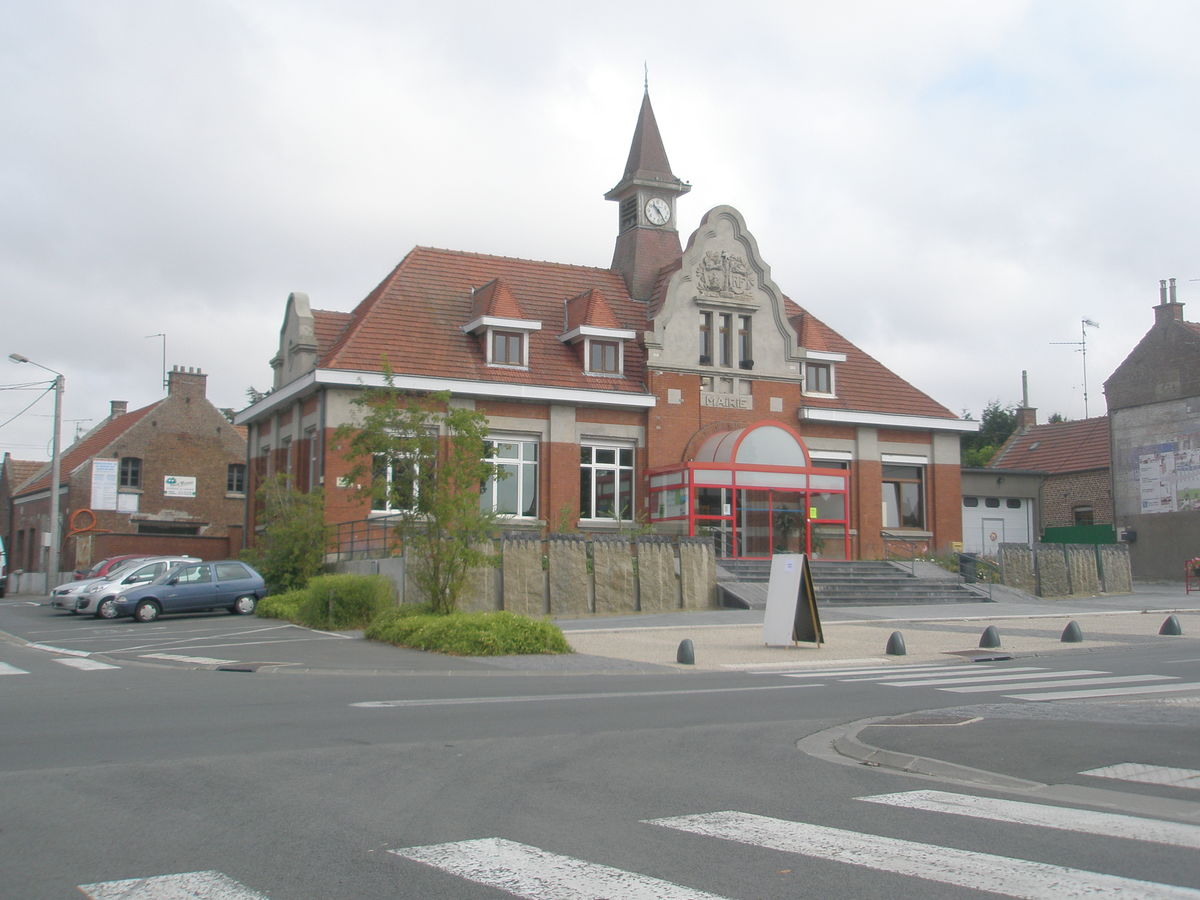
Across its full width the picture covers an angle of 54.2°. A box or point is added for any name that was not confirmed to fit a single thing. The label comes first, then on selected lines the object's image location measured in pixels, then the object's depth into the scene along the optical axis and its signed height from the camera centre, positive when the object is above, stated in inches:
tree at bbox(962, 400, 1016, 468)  3250.5 +364.1
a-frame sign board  772.6 -29.5
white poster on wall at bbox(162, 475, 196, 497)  2193.7 +142.3
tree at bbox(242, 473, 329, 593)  1151.6 +26.3
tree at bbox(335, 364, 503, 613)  826.8 +58.1
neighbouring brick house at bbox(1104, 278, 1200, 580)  1715.1 +174.6
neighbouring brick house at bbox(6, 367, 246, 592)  2114.9 +158.7
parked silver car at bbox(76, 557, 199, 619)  1103.6 -21.2
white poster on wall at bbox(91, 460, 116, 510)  2097.6 +140.0
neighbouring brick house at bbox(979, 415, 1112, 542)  1963.6 +163.7
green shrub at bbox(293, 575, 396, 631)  927.7 -30.5
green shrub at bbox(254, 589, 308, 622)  1034.1 -39.5
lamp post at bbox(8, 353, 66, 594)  1620.3 +86.8
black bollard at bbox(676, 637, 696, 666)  692.1 -55.1
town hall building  1299.2 +193.2
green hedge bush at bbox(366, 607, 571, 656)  730.8 -46.6
